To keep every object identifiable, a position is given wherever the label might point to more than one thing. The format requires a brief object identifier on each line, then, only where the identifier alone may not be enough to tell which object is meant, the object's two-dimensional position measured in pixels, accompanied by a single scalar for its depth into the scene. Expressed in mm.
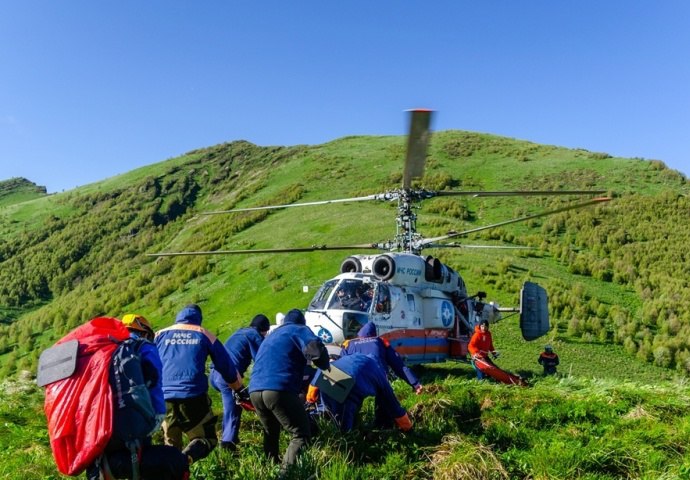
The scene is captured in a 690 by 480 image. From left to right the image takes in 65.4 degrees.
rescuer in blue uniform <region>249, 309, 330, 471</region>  6105
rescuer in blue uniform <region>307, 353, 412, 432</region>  7113
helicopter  11945
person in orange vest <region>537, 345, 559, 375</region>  14023
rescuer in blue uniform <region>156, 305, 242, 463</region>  6074
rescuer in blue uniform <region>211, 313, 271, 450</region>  7168
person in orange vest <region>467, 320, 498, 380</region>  12527
